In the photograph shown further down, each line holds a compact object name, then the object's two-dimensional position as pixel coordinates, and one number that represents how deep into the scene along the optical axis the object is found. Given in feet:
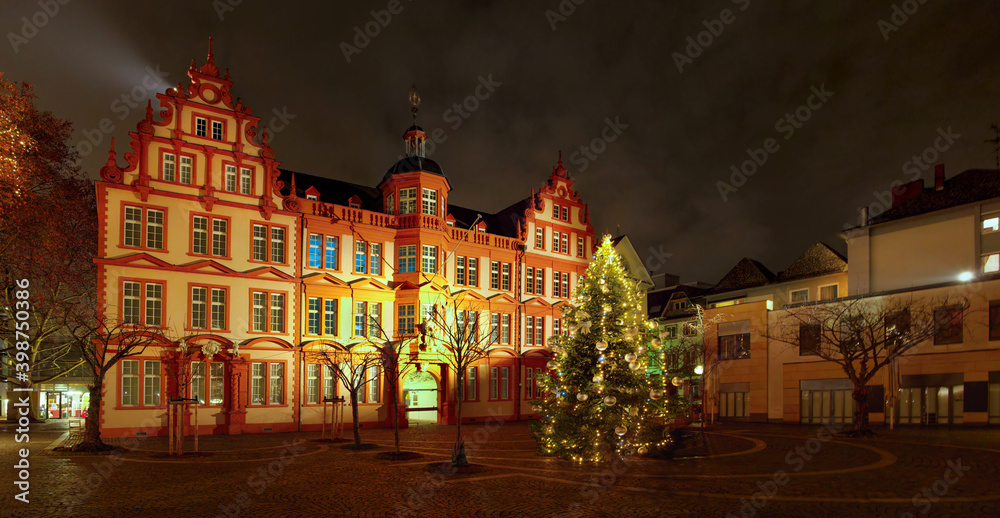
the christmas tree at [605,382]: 69.62
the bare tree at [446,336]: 131.95
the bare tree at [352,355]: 120.98
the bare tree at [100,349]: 81.44
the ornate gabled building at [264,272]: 110.32
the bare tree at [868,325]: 110.42
